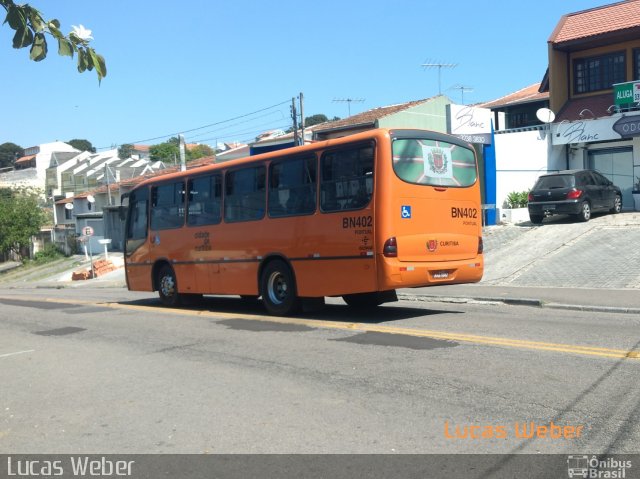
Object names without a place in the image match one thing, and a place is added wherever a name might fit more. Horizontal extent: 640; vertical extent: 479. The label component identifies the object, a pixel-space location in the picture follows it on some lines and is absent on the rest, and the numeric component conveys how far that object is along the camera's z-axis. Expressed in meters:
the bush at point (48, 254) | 55.43
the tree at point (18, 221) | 56.59
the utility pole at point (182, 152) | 38.19
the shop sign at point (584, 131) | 25.12
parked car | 20.97
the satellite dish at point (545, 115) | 26.32
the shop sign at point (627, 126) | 24.48
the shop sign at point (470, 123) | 22.88
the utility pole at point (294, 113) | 34.06
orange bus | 10.25
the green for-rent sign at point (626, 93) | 24.90
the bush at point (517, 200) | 25.44
